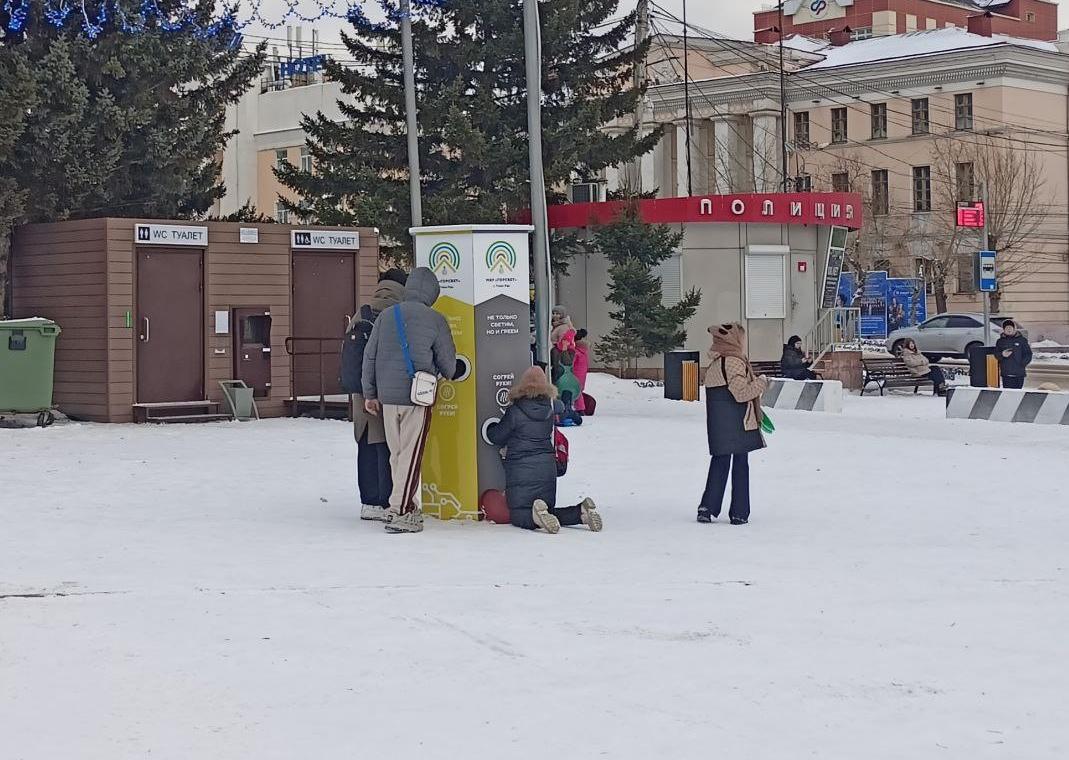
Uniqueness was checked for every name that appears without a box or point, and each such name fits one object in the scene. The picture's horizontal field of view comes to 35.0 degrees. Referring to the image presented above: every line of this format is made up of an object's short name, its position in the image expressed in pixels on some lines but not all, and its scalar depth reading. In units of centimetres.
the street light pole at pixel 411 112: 2508
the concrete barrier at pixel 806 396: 2502
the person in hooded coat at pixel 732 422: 1246
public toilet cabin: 2116
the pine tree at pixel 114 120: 2273
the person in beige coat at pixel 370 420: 1223
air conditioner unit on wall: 3753
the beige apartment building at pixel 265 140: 6644
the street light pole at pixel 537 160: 1909
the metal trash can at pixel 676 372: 2784
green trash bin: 2036
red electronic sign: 3519
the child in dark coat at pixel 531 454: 1187
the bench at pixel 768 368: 3194
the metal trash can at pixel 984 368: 2781
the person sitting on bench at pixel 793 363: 2795
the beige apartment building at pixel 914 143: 6600
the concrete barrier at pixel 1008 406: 2159
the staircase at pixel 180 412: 2136
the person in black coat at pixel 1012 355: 2667
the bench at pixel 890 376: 2984
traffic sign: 3117
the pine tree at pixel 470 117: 3519
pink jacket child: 2209
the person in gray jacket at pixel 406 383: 1160
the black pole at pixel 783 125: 5138
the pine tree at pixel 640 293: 3350
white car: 4553
